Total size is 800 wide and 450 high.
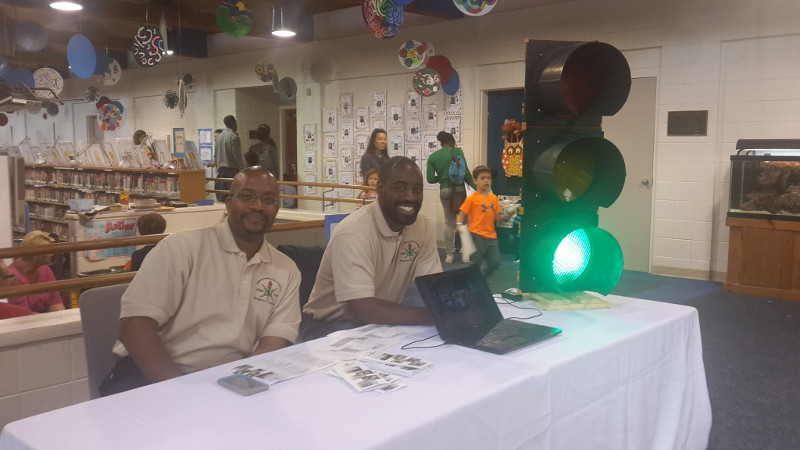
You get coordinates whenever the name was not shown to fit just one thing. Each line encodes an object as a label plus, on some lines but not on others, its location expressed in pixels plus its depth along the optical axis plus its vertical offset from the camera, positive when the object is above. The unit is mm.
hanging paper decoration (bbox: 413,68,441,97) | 8977 +1030
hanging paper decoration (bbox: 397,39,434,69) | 9109 +1427
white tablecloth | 1430 -569
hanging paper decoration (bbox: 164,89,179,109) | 13344 +1172
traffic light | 2283 -13
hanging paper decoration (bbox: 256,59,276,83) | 11133 +1449
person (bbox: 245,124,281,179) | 9836 +137
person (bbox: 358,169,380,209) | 7465 -251
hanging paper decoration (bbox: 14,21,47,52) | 9727 +1747
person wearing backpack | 8000 -188
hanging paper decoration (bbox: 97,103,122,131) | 14031 +861
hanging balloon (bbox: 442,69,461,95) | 9102 +1007
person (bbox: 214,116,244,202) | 10133 +124
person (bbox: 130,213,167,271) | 4984 -471
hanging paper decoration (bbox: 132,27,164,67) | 7816 +1285
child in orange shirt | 6645 -598
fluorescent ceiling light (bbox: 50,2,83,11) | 7066 +1586
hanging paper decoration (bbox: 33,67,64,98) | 10867 +1280
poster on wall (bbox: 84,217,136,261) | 6465 -680
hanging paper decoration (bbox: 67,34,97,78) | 8852 +1346
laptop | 2084 -498
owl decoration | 7548 +152
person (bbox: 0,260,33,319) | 3189 -710
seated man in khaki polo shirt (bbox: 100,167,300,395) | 2145 -457
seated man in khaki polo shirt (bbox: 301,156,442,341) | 2457 -392
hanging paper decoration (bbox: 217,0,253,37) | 7910 +1632
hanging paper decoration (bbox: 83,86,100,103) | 14727 +1393
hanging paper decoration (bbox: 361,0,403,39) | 6414 +1349
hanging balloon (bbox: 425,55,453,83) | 9016 +1234
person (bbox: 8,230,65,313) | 3768 -670
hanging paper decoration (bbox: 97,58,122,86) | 11389 +1419
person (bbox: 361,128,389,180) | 8359 +96
